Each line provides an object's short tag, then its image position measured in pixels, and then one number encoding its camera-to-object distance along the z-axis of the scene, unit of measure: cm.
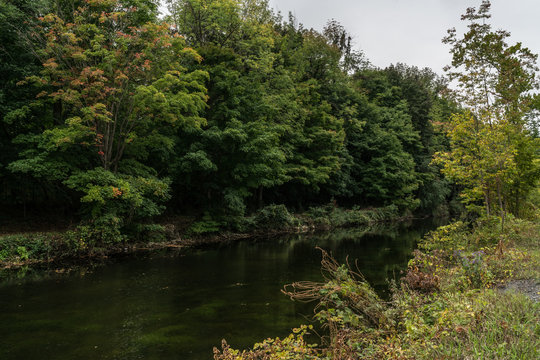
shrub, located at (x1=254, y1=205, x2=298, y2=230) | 2538
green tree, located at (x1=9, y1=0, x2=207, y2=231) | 1502
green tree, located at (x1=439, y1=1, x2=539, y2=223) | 1269
